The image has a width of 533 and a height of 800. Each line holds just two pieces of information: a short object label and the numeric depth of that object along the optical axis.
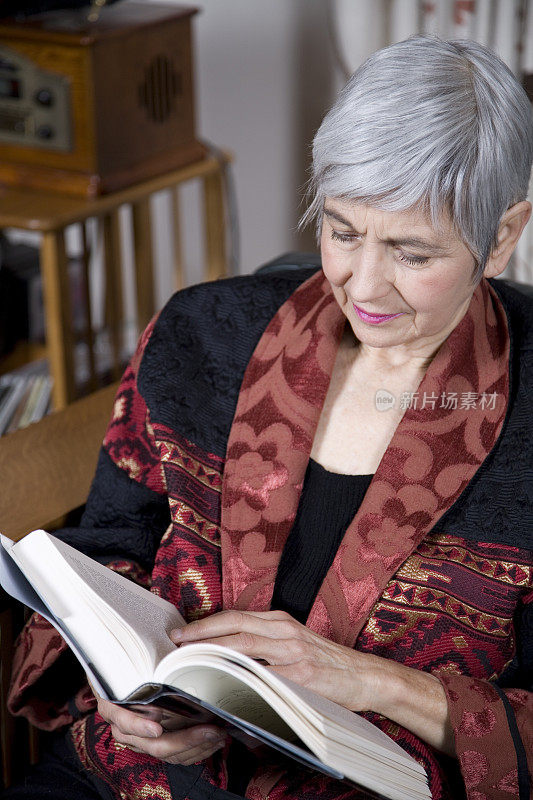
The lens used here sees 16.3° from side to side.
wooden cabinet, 2.76
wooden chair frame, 2.03
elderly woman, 1.84
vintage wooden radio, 2.78
